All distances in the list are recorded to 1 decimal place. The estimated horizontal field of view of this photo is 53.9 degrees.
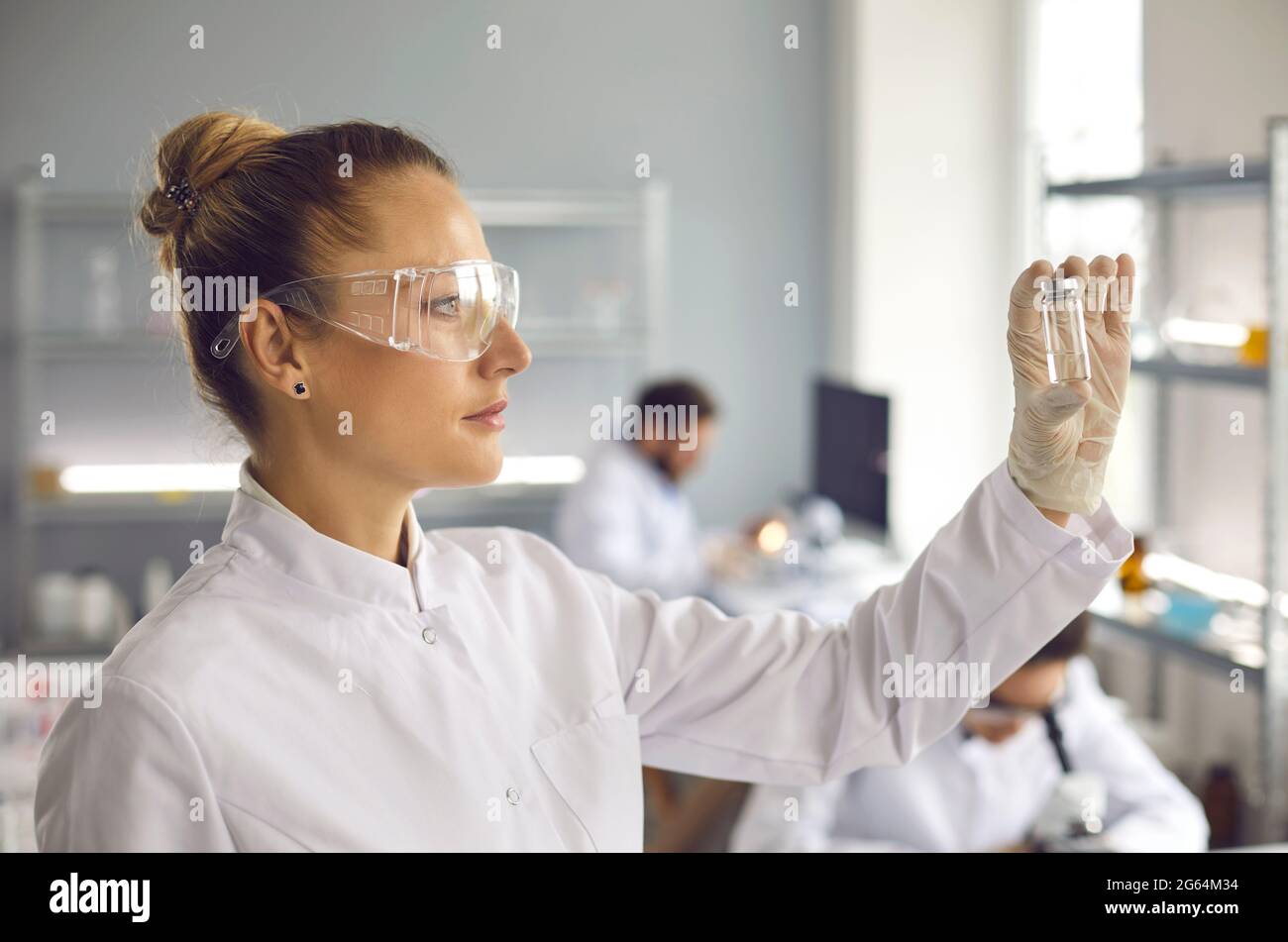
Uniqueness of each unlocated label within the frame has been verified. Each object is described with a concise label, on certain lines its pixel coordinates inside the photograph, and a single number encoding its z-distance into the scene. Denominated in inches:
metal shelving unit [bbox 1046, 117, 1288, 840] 69.8
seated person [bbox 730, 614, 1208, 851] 63.5
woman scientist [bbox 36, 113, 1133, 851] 25.7
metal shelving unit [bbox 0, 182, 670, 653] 116.8
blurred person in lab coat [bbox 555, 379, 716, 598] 121.0
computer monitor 111.3
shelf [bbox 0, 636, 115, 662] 106.5
